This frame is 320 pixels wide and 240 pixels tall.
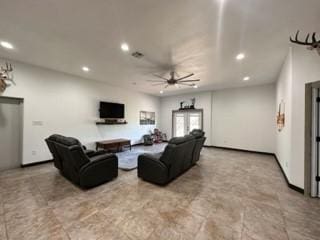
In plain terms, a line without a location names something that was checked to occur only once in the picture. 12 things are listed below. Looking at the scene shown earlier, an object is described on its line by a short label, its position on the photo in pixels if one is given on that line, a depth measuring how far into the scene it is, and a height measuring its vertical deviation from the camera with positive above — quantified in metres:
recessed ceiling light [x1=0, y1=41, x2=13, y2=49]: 3.30 +1.64
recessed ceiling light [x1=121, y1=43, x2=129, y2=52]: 3.28 +1.63
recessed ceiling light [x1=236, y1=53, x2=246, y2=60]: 3.67 +1.63
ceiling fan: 4.70 +1.60
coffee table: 6.05 -1.02
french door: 8.50 -0.03
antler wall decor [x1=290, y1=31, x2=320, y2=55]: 2.05 +1.06
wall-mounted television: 6.47 +0.43
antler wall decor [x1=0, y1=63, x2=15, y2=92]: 4.02 +1.12
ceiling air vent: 3.67 +1.62
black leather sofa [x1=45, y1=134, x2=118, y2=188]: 3.04 -0.97
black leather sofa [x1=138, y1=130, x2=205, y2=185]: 3.27 -0.96
